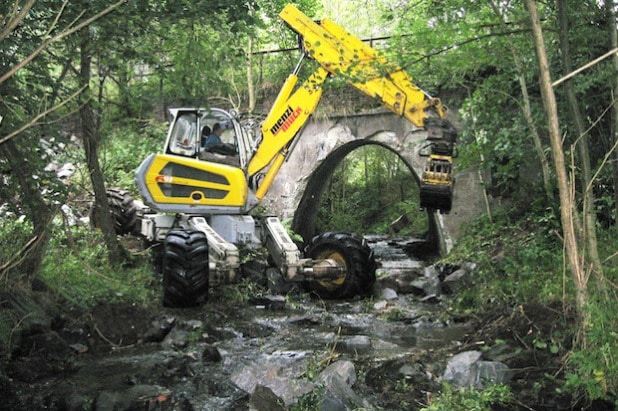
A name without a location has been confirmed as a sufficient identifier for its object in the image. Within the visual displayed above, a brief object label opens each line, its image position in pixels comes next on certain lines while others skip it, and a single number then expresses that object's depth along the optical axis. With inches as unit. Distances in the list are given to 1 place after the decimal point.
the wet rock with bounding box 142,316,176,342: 252.5
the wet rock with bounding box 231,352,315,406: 181.9
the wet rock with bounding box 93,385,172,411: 172.7
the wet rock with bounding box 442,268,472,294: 339.3
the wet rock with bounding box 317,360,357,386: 186.7
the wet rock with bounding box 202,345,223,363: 224.5
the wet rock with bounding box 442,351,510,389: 184.5
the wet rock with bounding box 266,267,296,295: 364.5
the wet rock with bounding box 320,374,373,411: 166.1
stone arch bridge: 428.8
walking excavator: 275.6
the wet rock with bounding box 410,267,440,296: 354.9
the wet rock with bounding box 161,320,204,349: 243.6
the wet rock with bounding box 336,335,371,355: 235.8
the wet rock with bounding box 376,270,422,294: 372.5
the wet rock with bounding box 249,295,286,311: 326.3
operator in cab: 320.2
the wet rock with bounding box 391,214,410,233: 828.4
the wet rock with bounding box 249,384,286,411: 171.9
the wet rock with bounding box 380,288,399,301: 352.2
